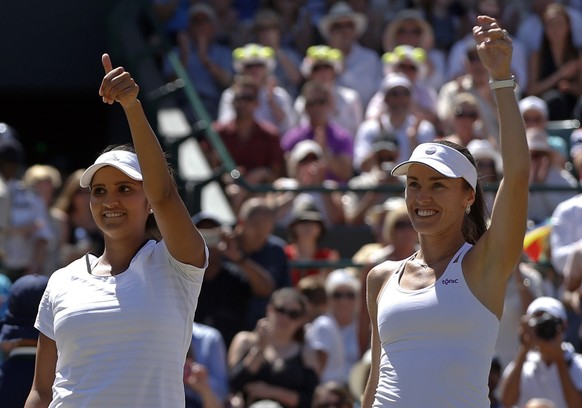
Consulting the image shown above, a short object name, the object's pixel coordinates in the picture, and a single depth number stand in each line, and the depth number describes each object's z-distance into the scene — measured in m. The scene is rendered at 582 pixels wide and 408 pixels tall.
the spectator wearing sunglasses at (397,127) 21.16
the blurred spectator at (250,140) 21.56
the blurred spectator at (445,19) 25.89
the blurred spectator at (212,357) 15.20
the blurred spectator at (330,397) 14.92
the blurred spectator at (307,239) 18.87
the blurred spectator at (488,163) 18.44
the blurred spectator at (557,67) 23.41
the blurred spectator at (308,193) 20.12
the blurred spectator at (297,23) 25.98
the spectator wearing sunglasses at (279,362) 15.27
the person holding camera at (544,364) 14.55
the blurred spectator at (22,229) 19.12
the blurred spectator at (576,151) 19.25
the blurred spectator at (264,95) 23.27
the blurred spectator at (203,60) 24.80
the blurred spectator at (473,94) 21.89
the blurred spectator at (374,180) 20.17
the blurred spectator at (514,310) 16.44
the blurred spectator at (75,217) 19.70
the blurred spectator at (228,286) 16.73
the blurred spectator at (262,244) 17.20
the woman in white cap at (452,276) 7.70
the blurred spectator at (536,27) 24.34
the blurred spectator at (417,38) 24.48
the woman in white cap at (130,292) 7.96
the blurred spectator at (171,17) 25.75
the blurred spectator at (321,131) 21.83
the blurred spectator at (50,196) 19.34
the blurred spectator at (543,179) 19.37
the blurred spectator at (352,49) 24.23
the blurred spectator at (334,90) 23.05
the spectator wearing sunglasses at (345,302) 17.44
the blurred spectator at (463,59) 24.08
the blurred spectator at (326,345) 16.39
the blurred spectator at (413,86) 22.41
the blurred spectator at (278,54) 24.84
